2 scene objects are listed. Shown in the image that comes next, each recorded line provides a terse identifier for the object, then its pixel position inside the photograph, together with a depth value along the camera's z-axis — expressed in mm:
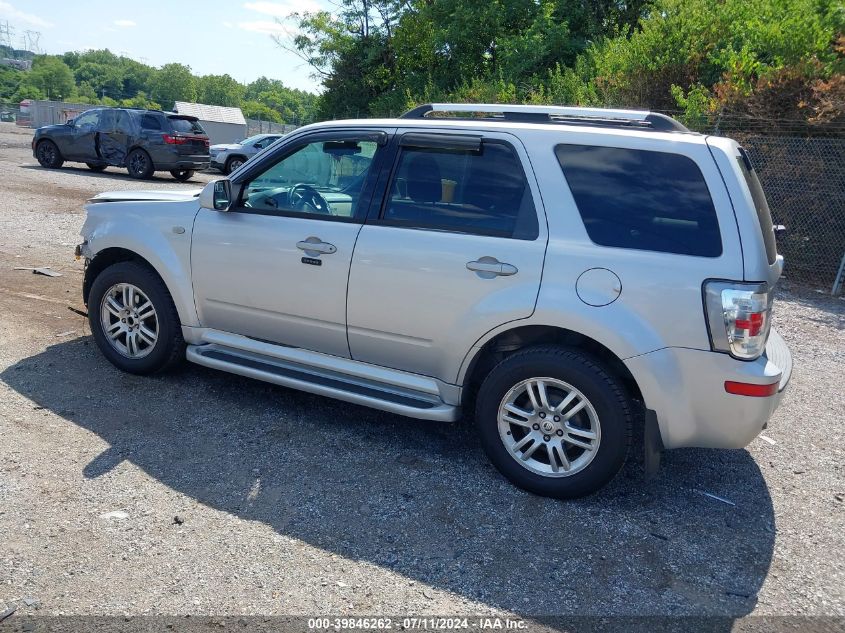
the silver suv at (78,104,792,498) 3492
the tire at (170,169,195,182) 19953
